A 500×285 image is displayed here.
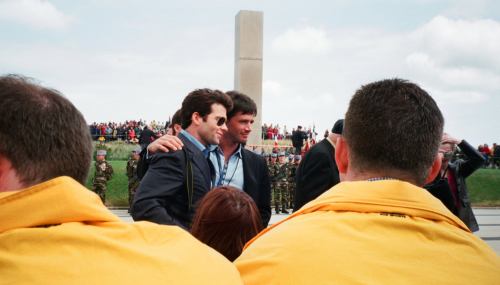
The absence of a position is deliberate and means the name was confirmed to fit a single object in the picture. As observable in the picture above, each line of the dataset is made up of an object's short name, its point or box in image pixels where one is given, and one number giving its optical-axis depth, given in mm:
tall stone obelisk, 25578
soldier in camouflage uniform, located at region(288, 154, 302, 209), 17297
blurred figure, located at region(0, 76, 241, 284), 1224
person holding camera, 4938
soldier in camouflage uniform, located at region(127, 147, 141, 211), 14641
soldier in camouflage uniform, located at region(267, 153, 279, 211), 17531
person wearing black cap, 3906
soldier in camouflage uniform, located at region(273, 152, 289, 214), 16422
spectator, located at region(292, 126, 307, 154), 30547
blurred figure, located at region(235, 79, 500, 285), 1474
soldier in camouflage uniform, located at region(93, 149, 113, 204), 14875
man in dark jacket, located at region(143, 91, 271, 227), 4043
